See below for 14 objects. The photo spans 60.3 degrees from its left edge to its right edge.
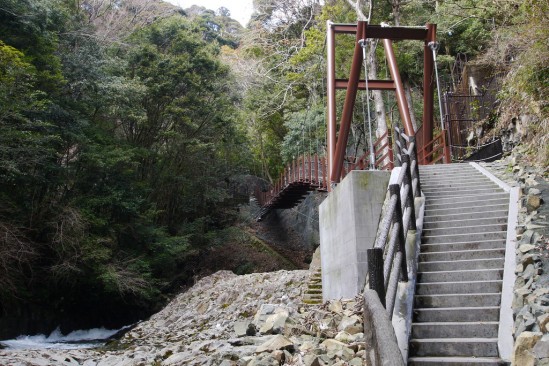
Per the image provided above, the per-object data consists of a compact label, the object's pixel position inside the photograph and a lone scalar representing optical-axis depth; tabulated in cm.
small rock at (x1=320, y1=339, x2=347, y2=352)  419
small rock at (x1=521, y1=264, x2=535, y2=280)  373
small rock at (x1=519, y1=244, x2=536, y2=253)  403
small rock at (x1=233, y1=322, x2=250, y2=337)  599
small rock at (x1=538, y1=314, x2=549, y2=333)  288
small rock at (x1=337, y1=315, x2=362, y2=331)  468
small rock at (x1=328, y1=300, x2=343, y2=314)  559
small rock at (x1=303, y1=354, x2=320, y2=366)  393
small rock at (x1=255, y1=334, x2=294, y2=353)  466
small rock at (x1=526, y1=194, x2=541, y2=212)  489
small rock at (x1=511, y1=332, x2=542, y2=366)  276
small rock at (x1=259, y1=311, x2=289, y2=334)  559
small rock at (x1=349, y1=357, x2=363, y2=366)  381
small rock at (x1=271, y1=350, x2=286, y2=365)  441
